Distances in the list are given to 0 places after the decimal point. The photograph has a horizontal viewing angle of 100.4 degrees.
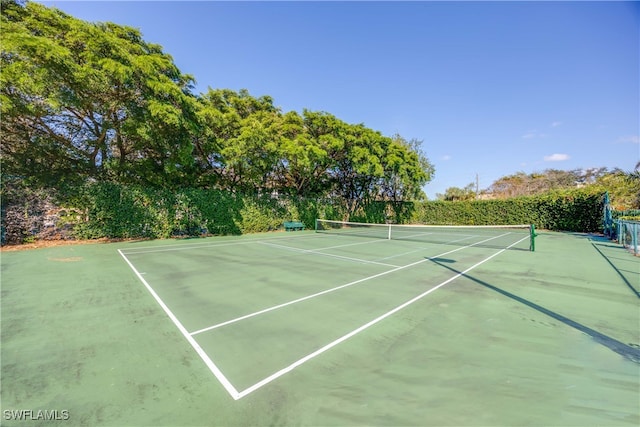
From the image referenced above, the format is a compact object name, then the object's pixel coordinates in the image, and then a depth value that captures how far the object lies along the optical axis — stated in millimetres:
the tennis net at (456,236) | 14617
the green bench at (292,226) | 20812
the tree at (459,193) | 50969
